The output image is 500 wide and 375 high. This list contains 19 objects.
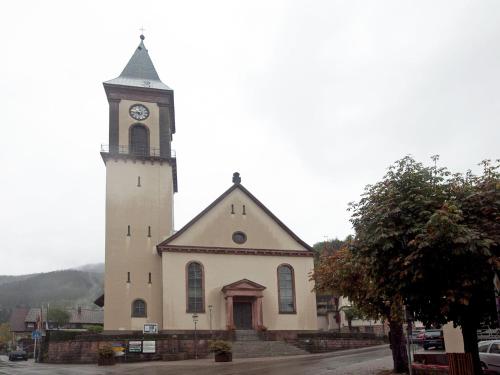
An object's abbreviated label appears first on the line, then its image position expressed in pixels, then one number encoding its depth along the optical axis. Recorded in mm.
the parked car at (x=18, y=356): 46666
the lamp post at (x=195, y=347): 32812
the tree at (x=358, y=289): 16906
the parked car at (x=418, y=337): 33969
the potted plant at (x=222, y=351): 28609
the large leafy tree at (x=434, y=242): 12750
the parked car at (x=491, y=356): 19281
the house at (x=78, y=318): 85188
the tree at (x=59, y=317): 82062
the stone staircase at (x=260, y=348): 33438
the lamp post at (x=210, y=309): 38875
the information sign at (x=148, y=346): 32688
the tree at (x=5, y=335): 92188
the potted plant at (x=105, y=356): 29922
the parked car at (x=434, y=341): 29234
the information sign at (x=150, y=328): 36500
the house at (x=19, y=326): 87000
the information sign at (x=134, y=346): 32562
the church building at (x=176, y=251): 38969
